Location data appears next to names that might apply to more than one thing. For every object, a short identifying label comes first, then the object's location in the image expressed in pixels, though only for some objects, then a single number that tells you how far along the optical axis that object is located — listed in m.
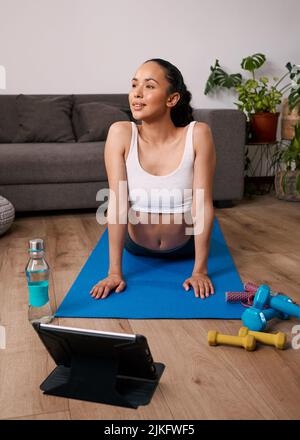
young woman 1.64
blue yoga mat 1.48
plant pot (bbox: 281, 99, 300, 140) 3.50
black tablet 1.03
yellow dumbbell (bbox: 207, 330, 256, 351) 1.24
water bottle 1.41
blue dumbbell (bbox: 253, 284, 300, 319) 1.39
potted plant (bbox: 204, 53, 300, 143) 3.45
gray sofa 2.79
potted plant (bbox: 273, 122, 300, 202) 3.05
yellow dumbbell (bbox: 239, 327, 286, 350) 1.25
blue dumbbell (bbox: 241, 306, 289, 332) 1.35
